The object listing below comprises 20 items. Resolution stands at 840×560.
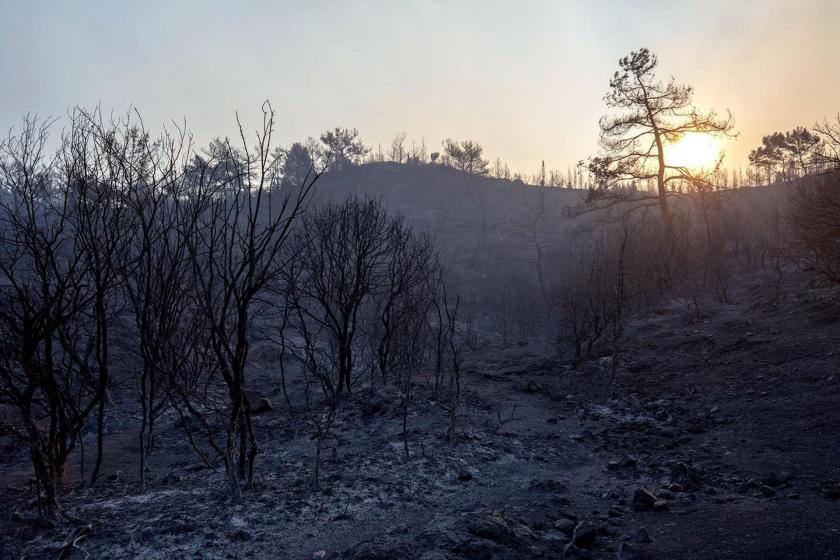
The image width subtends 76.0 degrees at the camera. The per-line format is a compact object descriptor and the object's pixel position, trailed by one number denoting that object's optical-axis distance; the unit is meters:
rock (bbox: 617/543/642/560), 3.60
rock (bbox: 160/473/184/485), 6.06
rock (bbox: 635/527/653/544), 3.88
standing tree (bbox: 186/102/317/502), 4.16
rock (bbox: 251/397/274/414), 10.58
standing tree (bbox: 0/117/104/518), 4.30
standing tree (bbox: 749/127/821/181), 34.78
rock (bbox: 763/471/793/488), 5.00
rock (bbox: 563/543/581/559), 3.80
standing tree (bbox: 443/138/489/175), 54.53
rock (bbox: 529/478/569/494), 5.35
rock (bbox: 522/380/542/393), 11.61
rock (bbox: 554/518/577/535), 4.26
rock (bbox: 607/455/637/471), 6.11
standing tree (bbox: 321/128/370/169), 52.97
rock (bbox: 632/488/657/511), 4.64
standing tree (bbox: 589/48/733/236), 19.62
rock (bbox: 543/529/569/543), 4.09
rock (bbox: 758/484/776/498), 4.73
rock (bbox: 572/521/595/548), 3.96
